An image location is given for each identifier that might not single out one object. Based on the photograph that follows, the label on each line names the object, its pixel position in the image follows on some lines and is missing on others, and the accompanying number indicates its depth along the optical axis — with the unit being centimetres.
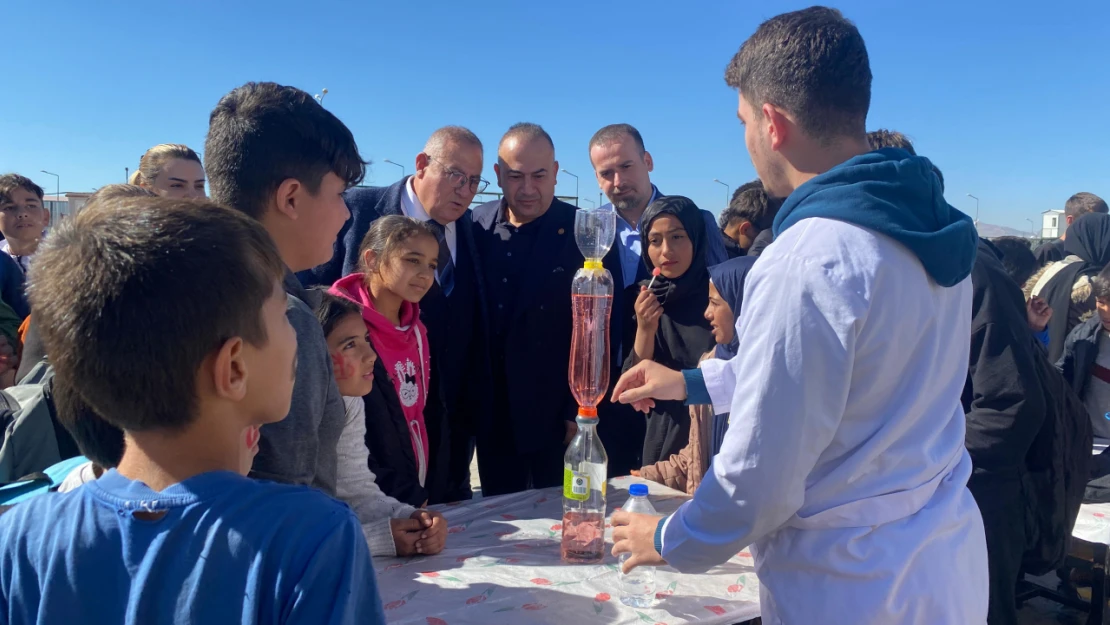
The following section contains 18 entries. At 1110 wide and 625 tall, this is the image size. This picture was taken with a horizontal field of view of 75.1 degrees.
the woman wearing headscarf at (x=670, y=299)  330
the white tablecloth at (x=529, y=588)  177
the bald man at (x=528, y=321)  359
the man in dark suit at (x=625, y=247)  373
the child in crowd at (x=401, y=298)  281
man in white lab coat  125
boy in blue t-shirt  91
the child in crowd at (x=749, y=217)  530
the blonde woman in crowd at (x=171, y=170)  421
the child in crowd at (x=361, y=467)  208
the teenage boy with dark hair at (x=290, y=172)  155
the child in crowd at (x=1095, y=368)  442
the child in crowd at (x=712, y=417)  274
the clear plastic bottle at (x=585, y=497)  209
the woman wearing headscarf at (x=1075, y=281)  543
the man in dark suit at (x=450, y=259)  352
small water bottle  184
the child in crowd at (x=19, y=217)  489
